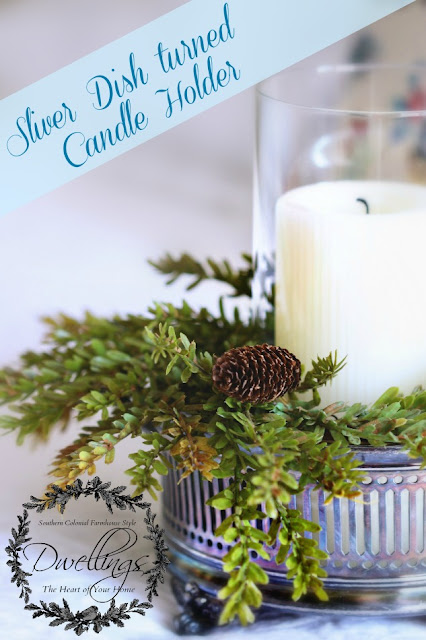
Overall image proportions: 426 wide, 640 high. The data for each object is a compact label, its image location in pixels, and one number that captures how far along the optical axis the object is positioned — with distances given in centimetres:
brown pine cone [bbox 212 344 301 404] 60
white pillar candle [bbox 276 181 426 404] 64
